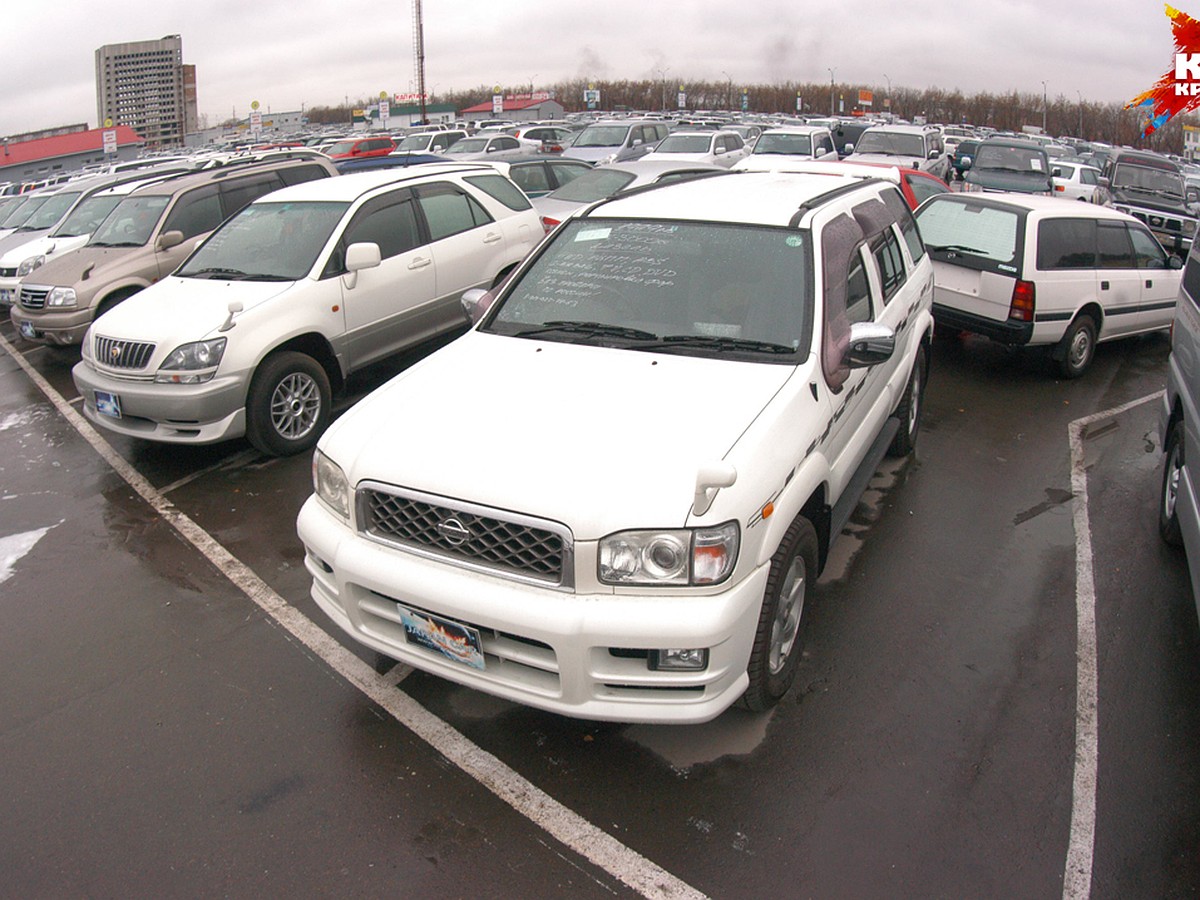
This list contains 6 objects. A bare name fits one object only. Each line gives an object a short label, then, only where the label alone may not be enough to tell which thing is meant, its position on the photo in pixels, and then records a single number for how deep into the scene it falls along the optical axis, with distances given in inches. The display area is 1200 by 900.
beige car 358.3
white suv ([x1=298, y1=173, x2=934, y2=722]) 117.4
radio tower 2284.7
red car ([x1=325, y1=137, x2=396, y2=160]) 1132.1
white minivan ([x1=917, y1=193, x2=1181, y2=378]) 322.0
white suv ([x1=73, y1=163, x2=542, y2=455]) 240.2
